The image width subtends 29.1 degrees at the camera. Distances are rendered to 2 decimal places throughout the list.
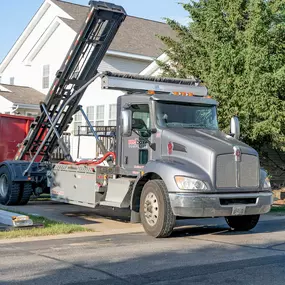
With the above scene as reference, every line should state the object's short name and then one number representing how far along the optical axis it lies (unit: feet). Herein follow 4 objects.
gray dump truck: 31.96
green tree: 50.70
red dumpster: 53.16
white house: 83.25
